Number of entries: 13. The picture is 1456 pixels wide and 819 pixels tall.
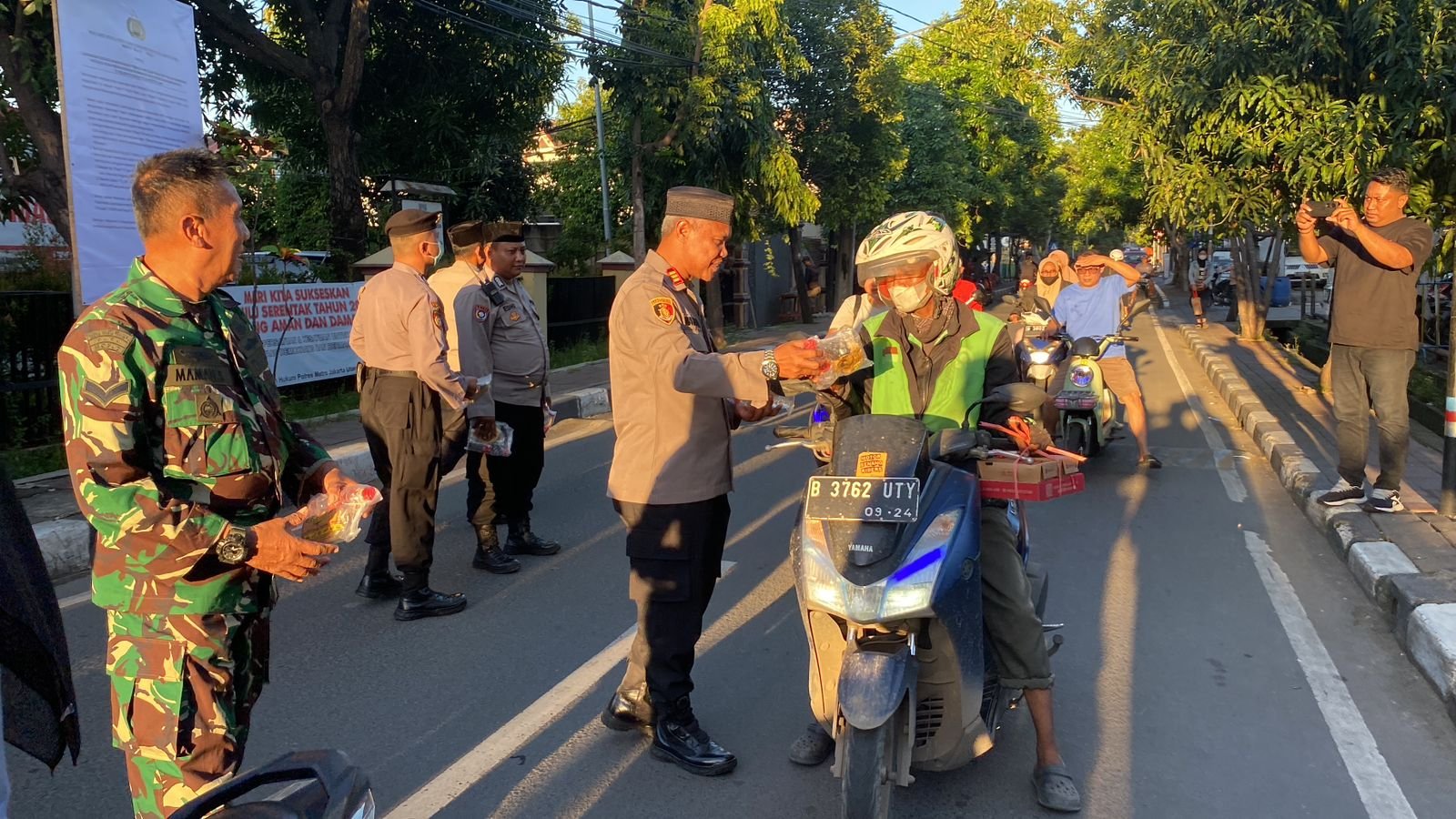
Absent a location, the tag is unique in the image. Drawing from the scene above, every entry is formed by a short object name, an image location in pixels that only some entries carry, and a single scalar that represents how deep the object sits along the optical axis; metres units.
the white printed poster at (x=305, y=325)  10.16
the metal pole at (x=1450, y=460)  5.88
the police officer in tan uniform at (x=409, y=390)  4.68
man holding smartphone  5.63
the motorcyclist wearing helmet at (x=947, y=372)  3.03
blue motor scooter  2.58
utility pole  16.95
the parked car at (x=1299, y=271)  25.29
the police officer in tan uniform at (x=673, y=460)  3.23
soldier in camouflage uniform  1.96
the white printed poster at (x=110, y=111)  6.85
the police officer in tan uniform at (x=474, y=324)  5.54
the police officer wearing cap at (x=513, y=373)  5.69
